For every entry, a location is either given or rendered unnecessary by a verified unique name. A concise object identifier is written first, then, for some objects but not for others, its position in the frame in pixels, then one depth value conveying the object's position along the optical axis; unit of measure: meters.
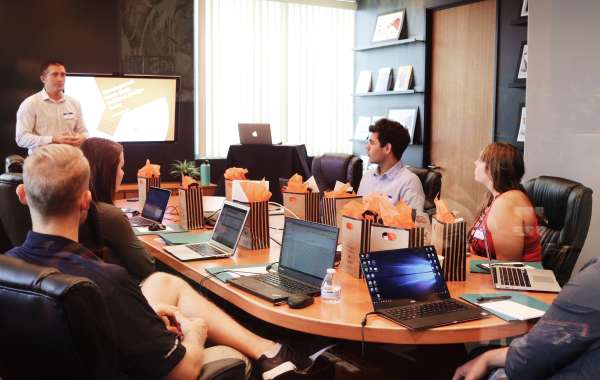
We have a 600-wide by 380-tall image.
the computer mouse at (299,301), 2.16
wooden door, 5.89
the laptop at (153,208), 3.80
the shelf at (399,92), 6.71
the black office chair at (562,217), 3.03
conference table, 1.97
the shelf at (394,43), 6.65
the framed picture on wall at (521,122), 5.33
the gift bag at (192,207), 3.63
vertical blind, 7.21
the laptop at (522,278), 2.37
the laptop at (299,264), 2.36
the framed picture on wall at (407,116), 6.78
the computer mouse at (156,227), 3.62
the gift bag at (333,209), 3.19
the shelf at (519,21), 5.24
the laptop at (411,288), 2.07
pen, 2.22
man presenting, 5.73
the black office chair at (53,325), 1.38
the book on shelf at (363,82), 7.53
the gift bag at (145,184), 4.32
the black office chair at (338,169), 4.96
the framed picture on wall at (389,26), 6.96
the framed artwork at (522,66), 5.35
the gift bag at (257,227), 3.09
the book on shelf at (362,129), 7.61
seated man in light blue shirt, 3.93
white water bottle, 2.25
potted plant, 6.67
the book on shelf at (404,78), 6.82
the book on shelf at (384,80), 7.16
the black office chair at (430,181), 4.60
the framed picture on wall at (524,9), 5.25
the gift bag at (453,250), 2.48
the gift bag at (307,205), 3.46
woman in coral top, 2.90
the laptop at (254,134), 6.56
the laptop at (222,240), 2.97
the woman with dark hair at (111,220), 2.78
